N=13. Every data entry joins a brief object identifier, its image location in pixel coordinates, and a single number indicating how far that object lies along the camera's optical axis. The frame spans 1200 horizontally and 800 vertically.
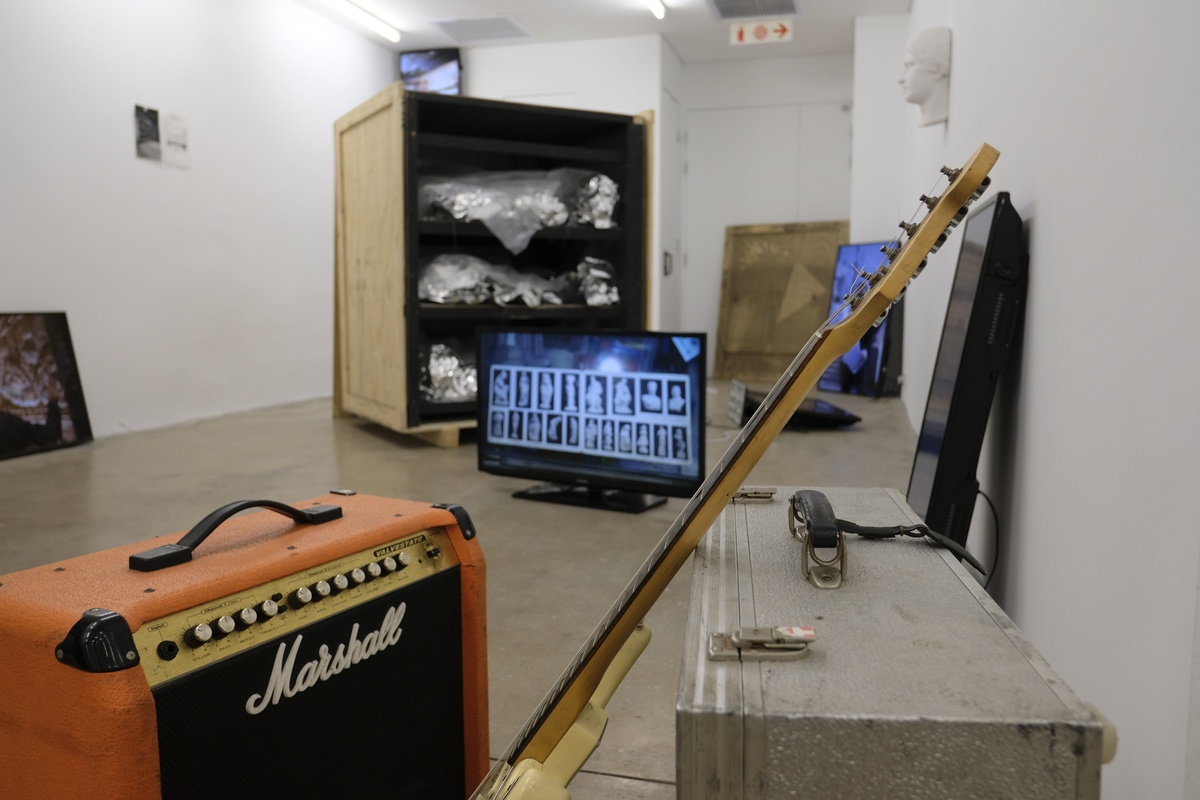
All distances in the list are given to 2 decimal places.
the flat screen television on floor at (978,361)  1.57
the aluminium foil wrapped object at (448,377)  4.30
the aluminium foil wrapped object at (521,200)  4.23
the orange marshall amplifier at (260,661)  0.88
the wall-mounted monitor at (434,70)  7.79
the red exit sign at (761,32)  6.96
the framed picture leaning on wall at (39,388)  4.13
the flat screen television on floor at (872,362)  6.26
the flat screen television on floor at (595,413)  2.83
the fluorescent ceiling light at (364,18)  6.54
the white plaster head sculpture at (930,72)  3.30
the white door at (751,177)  7.95
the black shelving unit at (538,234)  4.07
